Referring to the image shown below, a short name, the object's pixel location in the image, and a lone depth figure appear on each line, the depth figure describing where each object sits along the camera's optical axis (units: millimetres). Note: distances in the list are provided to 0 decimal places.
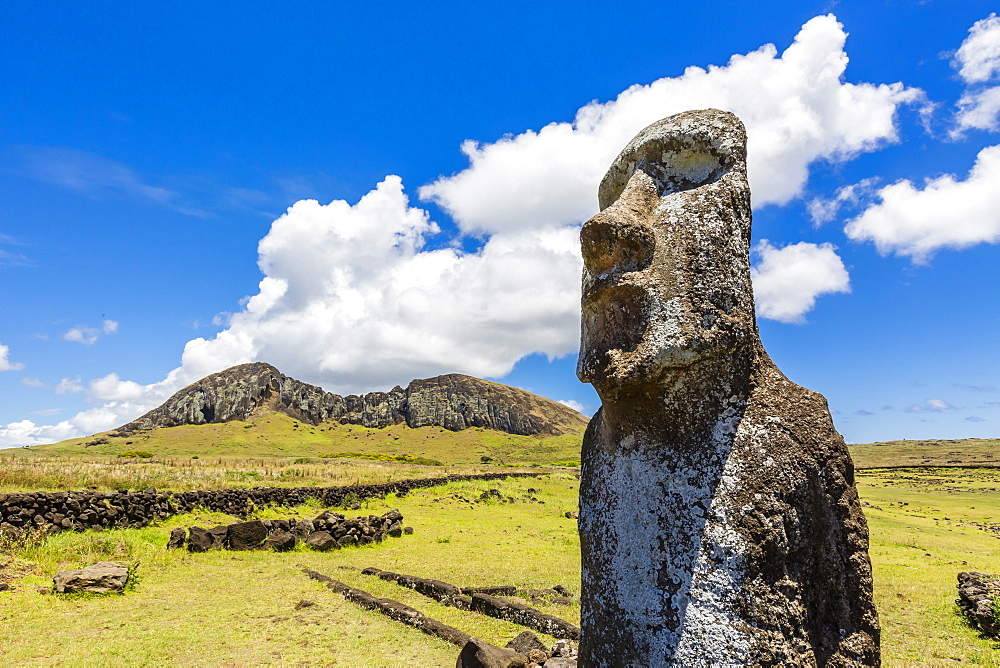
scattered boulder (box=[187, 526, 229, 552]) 14750
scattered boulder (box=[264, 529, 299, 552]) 15859
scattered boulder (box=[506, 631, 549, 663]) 7363
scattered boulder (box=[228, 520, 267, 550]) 15352
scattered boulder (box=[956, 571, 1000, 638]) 9188
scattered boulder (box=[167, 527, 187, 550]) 14719
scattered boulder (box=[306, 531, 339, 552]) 16531
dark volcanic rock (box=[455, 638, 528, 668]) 6488
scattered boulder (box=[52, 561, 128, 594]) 10344
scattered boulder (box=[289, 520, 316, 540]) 16734
